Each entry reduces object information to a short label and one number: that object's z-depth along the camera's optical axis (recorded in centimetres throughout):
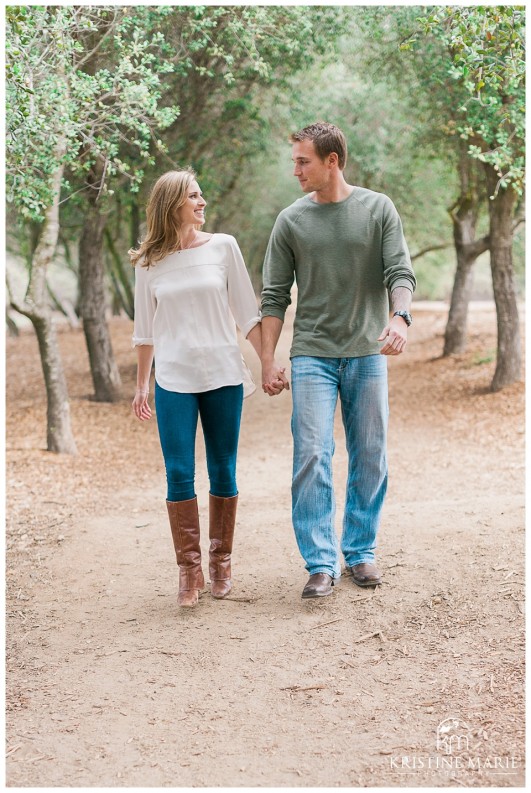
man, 418
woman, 416
